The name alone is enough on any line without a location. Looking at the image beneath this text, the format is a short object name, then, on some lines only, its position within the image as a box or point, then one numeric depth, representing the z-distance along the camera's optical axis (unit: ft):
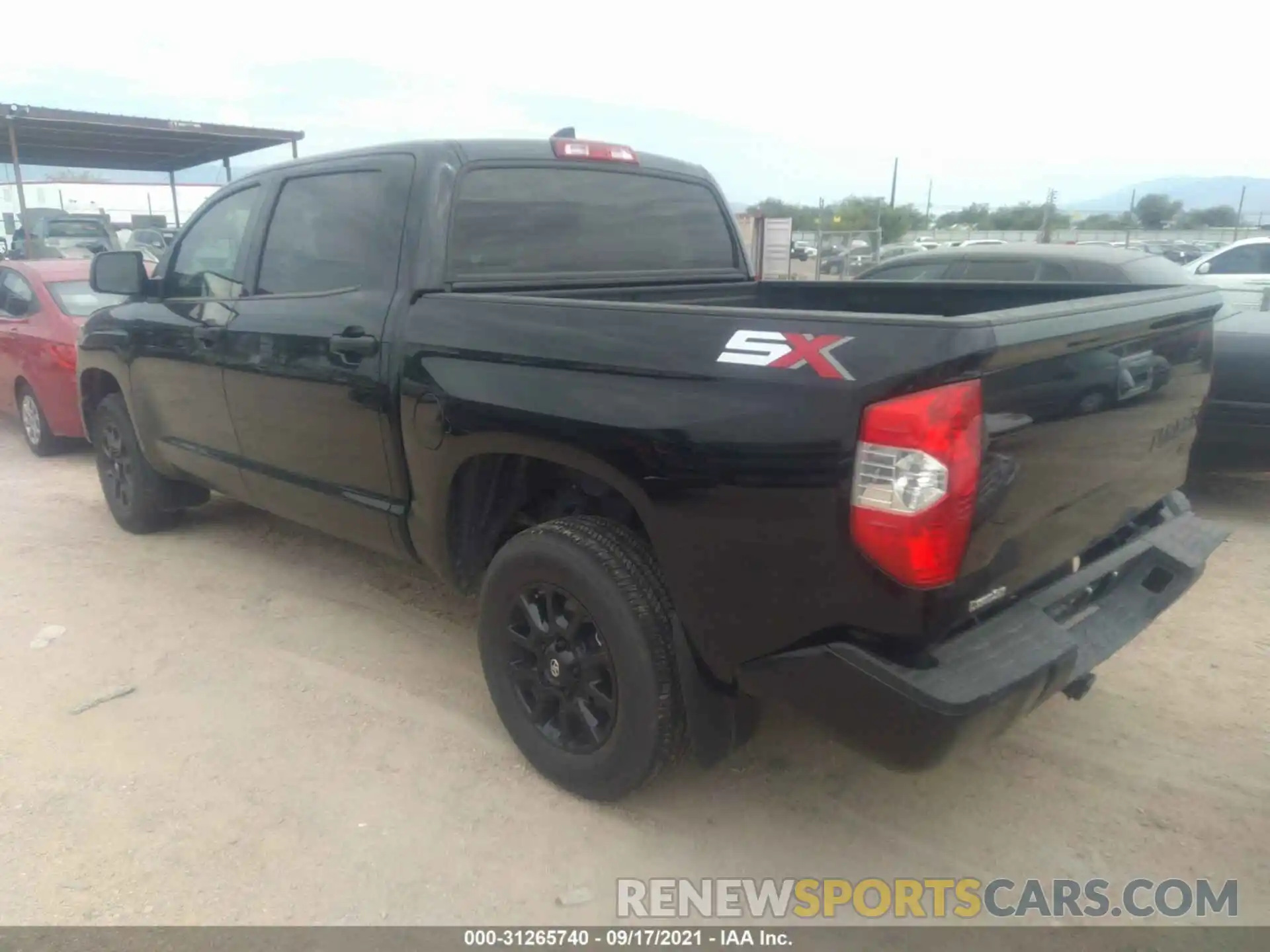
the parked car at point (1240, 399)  17.21
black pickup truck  6.84
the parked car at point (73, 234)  64.54
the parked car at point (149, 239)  75.61
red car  23.09
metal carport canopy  55.16
